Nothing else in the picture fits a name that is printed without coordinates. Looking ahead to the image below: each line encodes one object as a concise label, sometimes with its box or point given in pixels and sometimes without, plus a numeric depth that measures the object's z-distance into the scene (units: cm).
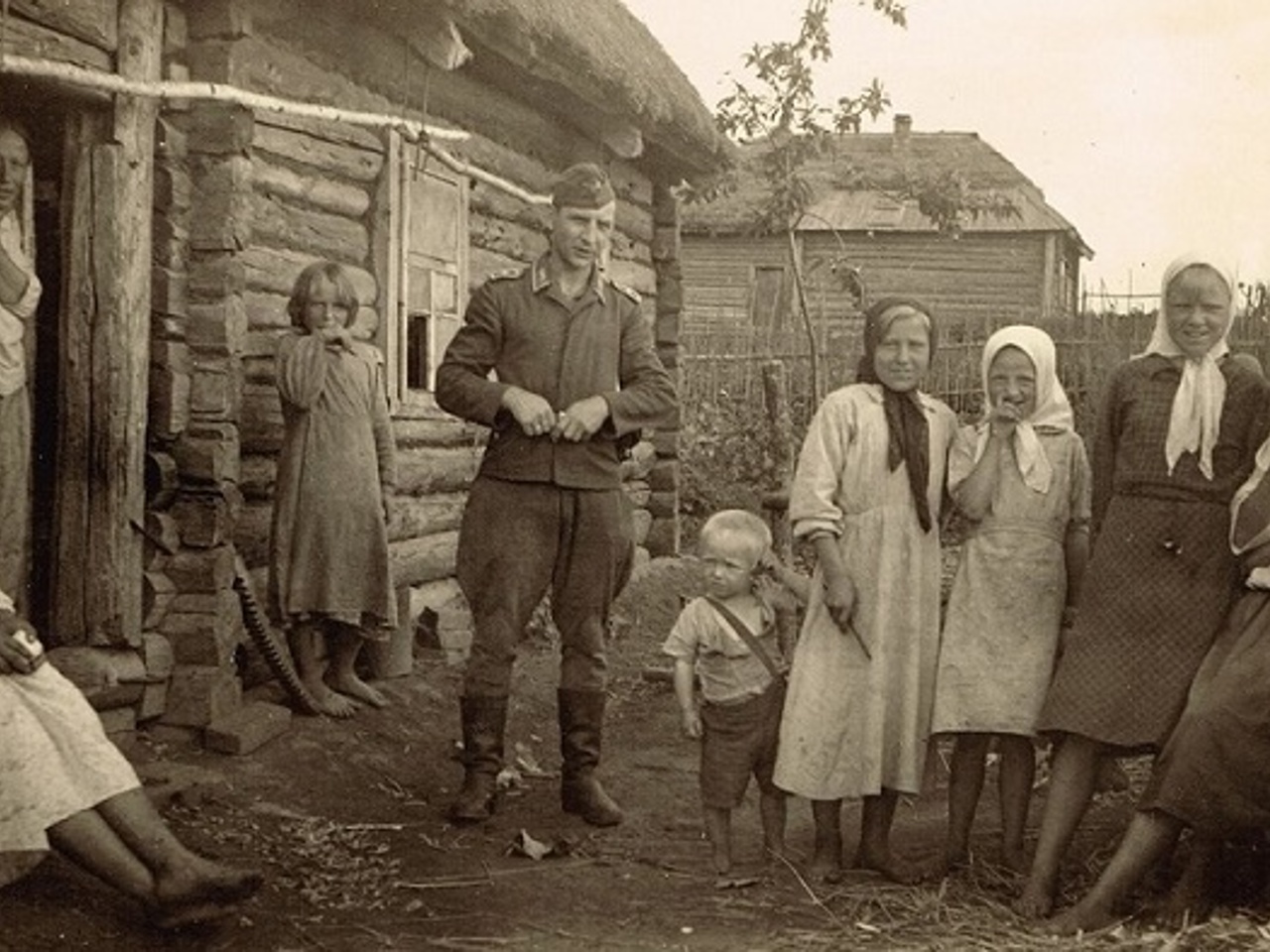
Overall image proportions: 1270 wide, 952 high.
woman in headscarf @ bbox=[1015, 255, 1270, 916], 434
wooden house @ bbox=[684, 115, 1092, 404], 2714
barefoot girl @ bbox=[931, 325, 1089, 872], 465
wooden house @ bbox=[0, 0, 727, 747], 562
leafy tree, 1361
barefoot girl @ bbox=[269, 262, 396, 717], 641
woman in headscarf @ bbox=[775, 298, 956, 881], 475
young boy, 484
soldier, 531
